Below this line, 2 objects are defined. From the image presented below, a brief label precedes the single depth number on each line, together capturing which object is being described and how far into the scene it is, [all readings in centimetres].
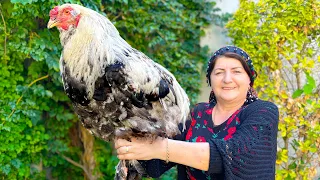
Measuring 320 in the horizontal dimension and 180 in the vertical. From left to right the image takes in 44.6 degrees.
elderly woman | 153
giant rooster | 143
